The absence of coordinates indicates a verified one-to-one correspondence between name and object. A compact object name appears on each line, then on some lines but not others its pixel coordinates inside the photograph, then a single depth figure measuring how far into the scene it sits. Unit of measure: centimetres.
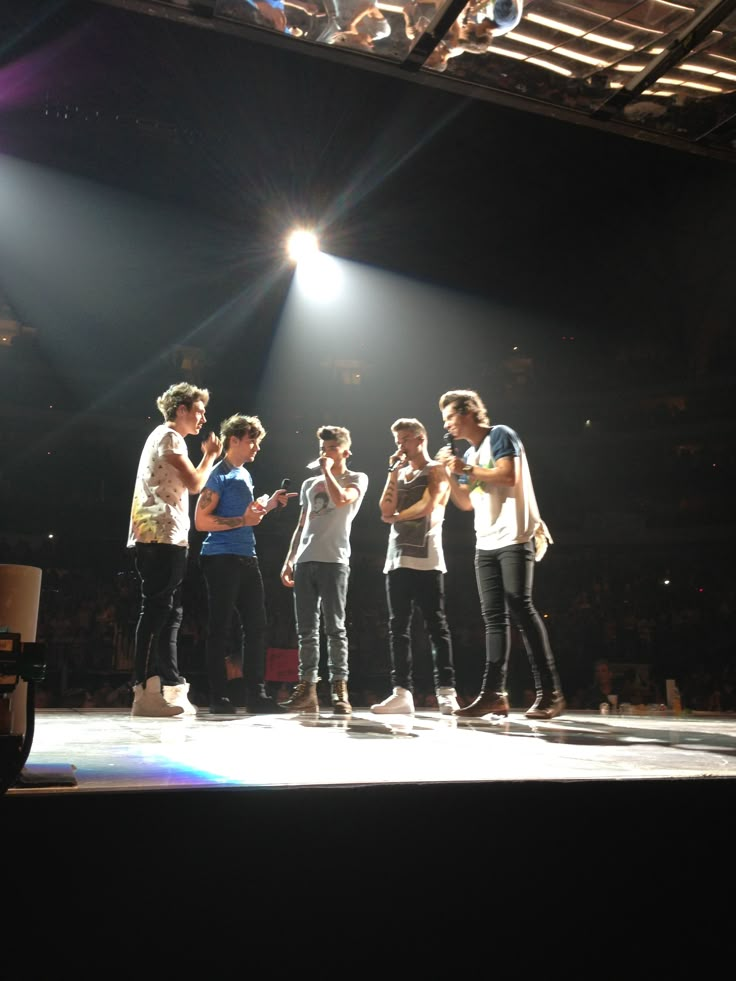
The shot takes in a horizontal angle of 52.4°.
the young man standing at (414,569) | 362
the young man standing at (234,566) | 362
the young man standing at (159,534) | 313
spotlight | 842
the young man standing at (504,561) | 311
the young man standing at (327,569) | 357
